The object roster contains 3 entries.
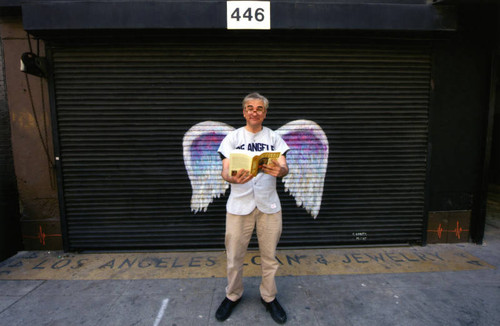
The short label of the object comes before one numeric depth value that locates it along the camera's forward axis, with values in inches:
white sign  145.9
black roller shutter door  161.3
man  101.9
